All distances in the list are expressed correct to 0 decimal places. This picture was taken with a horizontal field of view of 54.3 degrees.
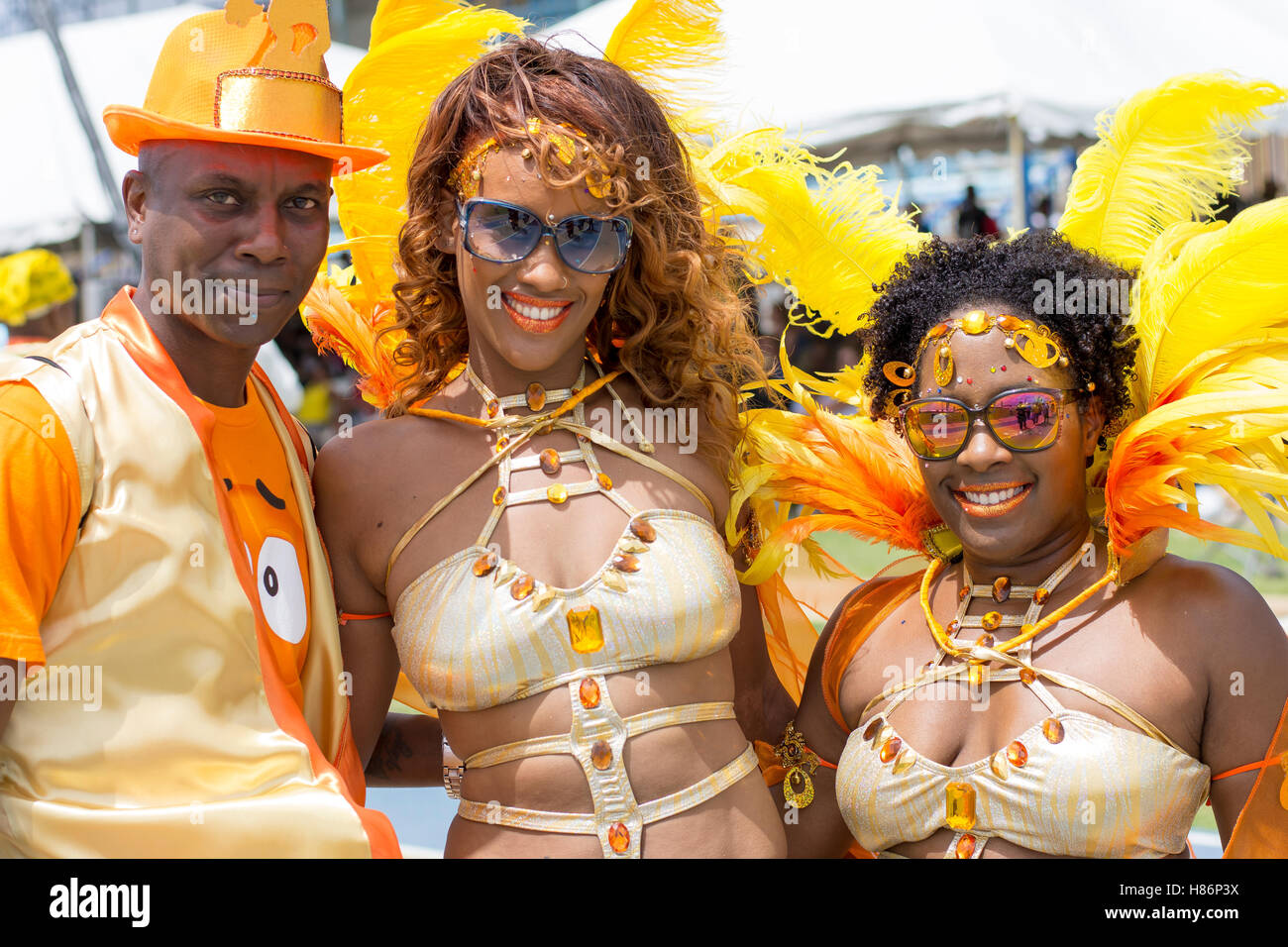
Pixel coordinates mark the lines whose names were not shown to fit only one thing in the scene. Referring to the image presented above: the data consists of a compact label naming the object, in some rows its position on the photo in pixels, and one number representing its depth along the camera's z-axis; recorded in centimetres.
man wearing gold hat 191
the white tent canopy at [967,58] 782
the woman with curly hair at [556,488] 230
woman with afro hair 223
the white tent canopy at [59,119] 983
